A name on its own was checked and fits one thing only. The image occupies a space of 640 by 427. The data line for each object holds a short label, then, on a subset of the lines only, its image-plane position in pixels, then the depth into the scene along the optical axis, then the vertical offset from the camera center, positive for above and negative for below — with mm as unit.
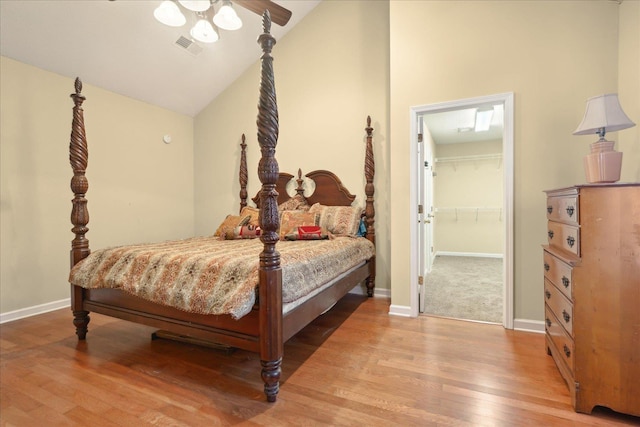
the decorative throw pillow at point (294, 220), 3304 -100
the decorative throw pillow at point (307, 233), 3115 -234
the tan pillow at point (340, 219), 3373 -98
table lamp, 1687 +458
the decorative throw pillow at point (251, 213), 3547 -15
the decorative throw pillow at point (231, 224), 3365 -140
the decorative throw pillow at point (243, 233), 3264 -232
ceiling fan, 2305 +1645
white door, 2895 -15
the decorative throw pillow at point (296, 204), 3801 +92
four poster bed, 1643 -431
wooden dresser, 1390 -444
